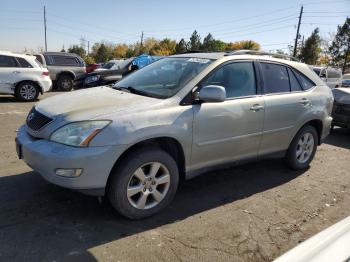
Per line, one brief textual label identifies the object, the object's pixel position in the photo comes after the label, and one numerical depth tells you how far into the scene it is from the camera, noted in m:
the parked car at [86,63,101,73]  22.83
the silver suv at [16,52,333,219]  3.42
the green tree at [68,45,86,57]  85.19
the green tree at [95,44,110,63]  82.29
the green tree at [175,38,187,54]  75.99
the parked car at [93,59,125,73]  20.38
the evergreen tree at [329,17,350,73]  49.41
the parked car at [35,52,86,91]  16.72
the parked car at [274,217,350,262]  1.50
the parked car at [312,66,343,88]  17.55
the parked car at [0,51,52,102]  11.65
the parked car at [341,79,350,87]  19.23
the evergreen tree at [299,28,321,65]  53.28
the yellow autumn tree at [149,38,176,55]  85.76
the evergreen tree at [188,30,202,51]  82.79
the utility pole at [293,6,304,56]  42.42
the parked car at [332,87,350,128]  8.60
